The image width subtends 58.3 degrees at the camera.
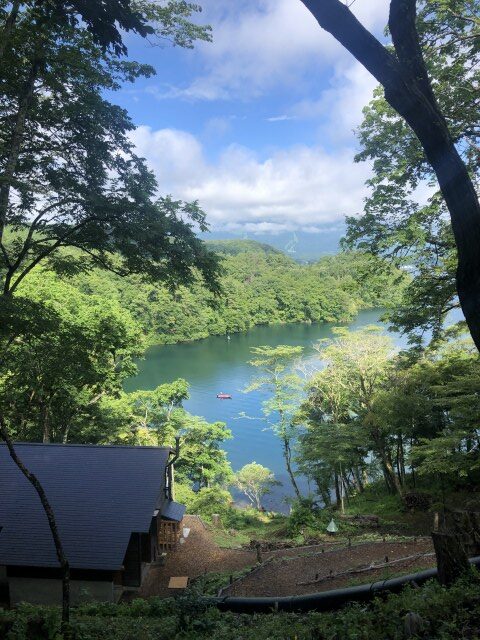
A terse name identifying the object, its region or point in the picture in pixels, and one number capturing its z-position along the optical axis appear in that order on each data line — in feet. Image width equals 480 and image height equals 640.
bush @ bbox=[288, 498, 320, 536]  46.39
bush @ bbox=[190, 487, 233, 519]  58.03
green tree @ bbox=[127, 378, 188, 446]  63.57
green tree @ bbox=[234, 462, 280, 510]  67.62
